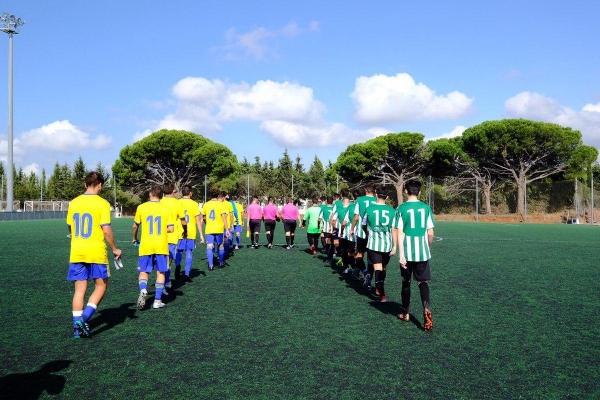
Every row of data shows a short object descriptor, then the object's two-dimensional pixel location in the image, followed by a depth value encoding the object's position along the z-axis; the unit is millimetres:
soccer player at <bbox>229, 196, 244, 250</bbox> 14394
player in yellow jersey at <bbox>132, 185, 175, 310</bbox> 6531
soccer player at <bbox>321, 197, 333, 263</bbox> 12528
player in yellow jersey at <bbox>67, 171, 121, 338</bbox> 5051
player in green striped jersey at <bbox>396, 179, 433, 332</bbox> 5543
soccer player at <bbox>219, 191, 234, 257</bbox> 10547
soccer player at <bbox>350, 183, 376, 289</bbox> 7943
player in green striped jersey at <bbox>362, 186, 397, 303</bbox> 7113
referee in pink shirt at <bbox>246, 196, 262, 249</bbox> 14922
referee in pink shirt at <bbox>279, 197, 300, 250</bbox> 14758
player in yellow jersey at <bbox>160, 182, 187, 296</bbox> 6910
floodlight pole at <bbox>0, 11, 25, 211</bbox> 36344
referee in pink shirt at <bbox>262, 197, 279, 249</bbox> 15195
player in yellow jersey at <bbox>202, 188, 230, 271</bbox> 10203
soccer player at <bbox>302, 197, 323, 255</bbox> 13570
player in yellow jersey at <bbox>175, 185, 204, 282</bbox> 8680
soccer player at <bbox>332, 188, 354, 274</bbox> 9516
